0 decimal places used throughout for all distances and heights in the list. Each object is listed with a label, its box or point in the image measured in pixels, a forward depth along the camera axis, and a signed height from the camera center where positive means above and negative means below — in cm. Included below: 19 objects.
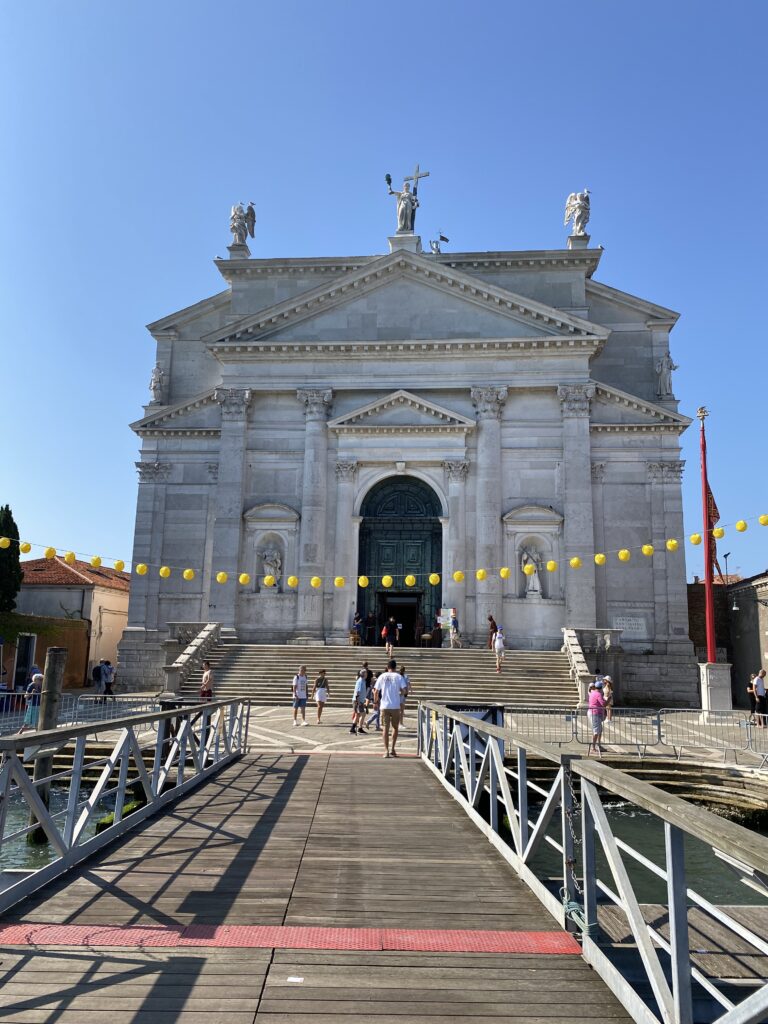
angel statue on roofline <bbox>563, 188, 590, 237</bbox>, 3847 +2221
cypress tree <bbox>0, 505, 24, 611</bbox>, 3609 +347
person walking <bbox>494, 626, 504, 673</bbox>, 2836 +45
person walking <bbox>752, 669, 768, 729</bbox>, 2373 -83
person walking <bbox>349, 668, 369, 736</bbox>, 2056 -126
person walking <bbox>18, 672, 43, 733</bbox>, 2177 -160
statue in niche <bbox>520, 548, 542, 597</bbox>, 3312 +397
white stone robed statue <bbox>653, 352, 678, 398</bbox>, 3628 +1331
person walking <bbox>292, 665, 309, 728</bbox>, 2152 -102
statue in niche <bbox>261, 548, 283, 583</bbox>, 3462 +398
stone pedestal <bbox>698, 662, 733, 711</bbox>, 2625 -72
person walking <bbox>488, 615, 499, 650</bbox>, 3089 +120
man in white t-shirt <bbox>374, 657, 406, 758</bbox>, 1523 -82
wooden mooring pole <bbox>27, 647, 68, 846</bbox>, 1736 -89
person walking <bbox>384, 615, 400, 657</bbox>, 2925 +91
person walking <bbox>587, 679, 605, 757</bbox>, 1814 -124
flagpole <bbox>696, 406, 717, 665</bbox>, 2986 +466
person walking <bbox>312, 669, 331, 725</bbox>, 2270 -101
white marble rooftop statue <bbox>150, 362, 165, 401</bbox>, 3909 +1338
